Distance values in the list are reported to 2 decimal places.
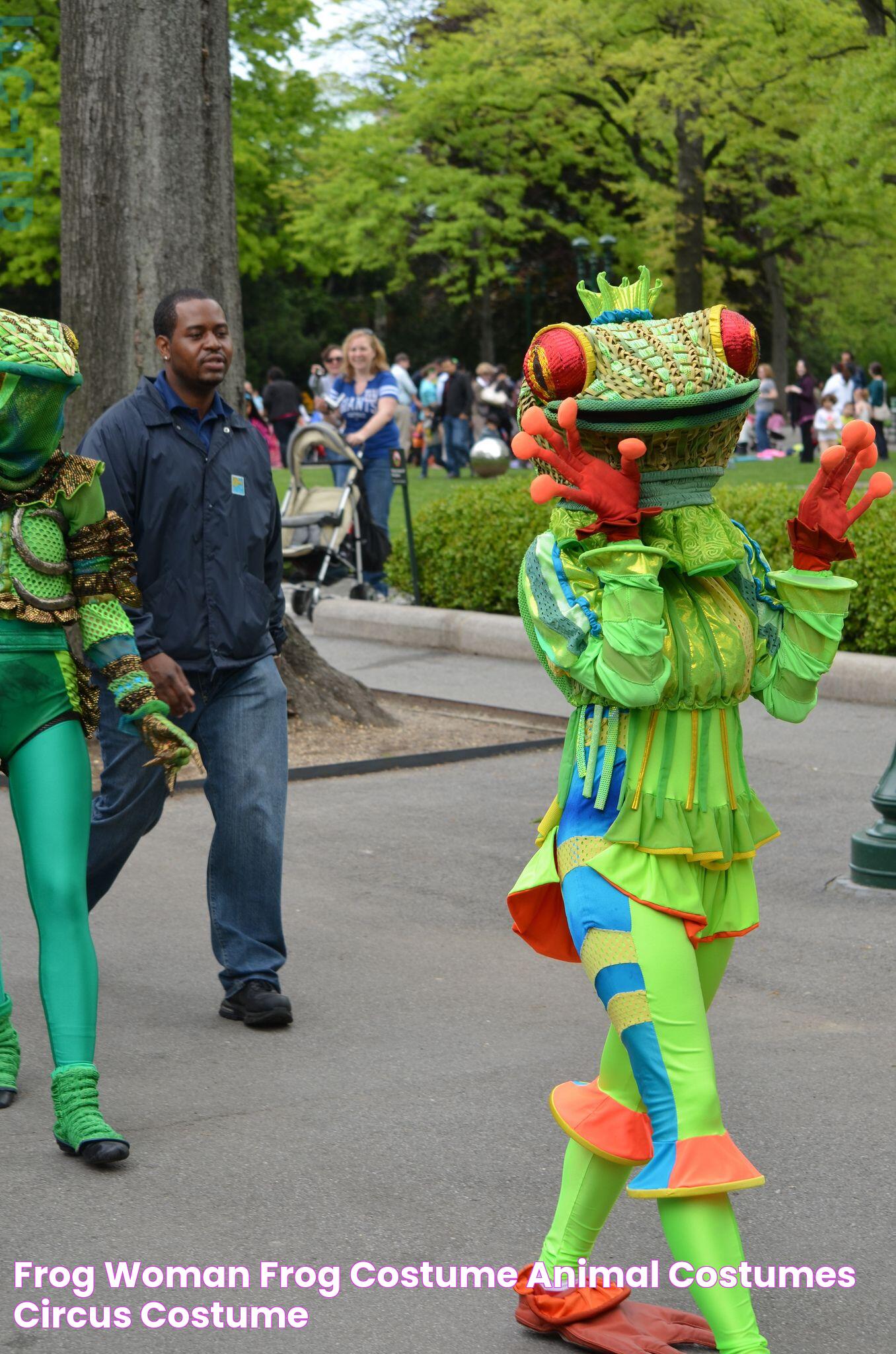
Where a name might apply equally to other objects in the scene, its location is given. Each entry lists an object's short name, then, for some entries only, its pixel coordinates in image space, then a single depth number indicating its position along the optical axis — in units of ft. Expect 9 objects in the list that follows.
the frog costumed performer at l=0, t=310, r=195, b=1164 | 14.24
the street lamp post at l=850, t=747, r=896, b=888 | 21.97
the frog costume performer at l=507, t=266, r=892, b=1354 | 10.27
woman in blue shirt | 44.68
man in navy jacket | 16.97
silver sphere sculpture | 84.33
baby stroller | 45.03
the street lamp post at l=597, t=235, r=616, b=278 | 103.62
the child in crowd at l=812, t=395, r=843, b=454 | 94.32
